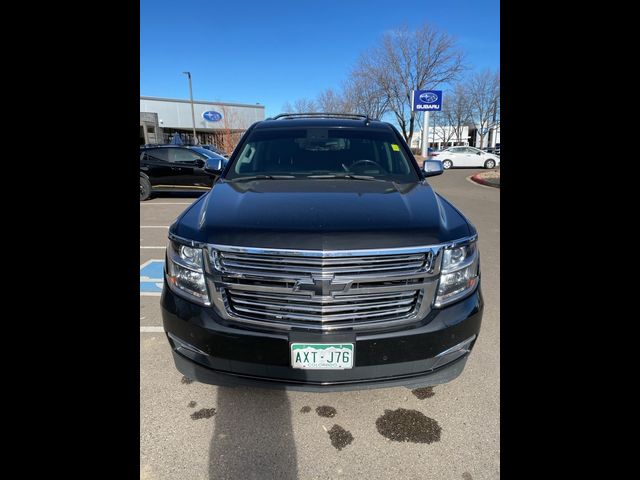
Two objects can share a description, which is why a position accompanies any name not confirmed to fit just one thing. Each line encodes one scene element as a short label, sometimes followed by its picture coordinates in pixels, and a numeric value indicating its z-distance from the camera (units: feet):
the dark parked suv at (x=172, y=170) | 34.14
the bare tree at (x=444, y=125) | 196.36
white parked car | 84.43
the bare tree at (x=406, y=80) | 95.81
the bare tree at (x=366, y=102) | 104.63
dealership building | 134.00
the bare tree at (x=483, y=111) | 183.32
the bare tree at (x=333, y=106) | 115.05
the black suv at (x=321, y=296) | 5.61
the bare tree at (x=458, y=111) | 188.14
